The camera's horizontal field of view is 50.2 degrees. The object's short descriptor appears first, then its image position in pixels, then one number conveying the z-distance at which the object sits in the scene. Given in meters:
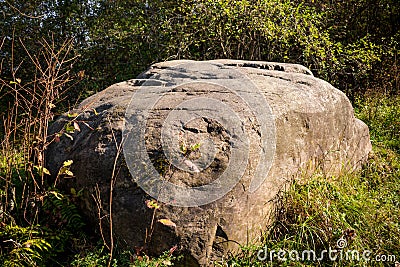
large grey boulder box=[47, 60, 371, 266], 2.67
